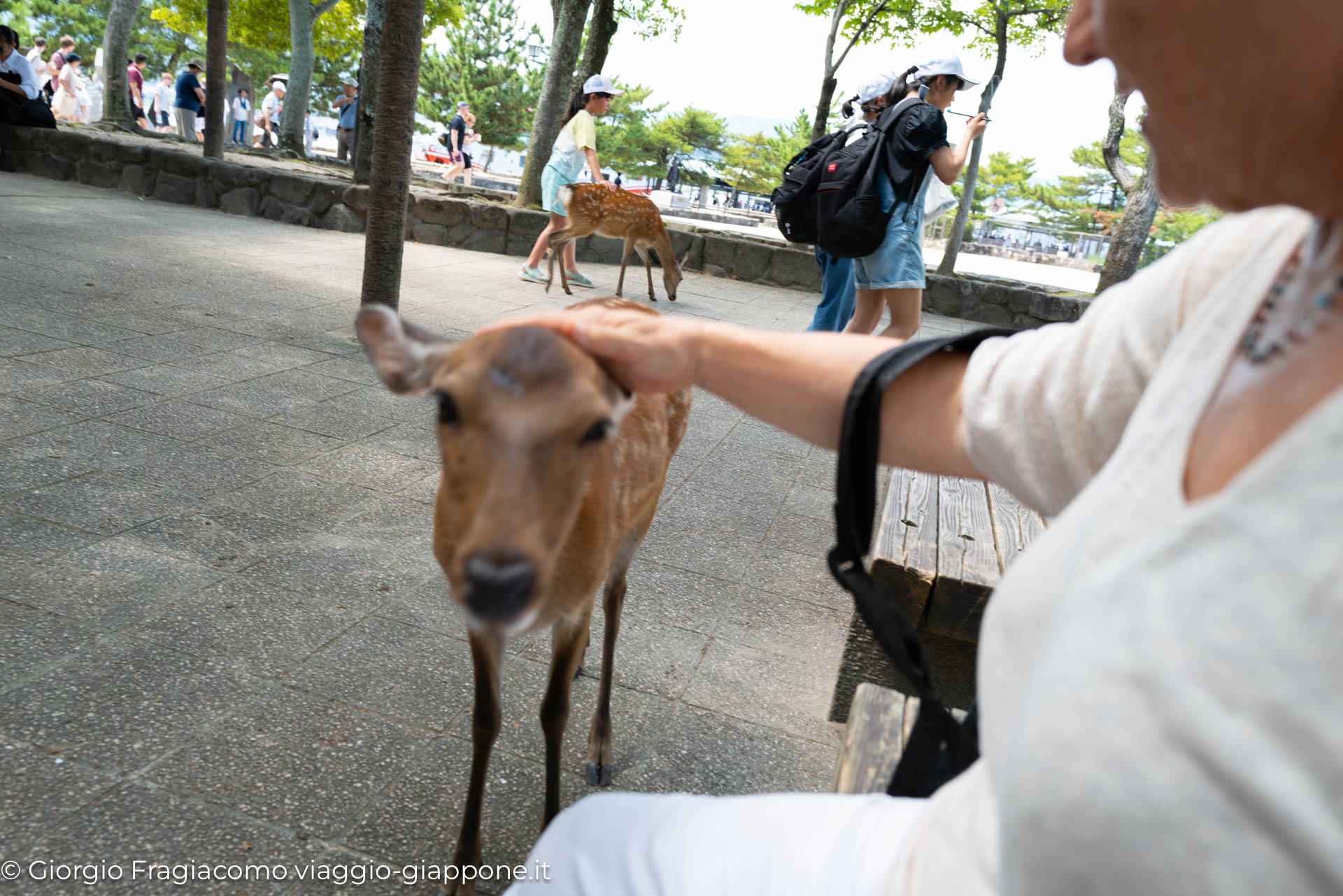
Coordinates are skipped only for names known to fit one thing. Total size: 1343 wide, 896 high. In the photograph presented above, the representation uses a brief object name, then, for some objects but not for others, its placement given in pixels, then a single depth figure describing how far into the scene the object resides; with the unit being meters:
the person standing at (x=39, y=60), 22.70
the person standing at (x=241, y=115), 30.52
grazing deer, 10.35
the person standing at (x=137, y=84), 24.16
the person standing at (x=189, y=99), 21.19
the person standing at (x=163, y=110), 32.78
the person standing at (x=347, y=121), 22.03
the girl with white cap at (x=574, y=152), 10.40
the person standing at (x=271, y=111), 30.31
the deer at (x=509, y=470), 1.44
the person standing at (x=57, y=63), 21.05
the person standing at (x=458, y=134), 25.09
